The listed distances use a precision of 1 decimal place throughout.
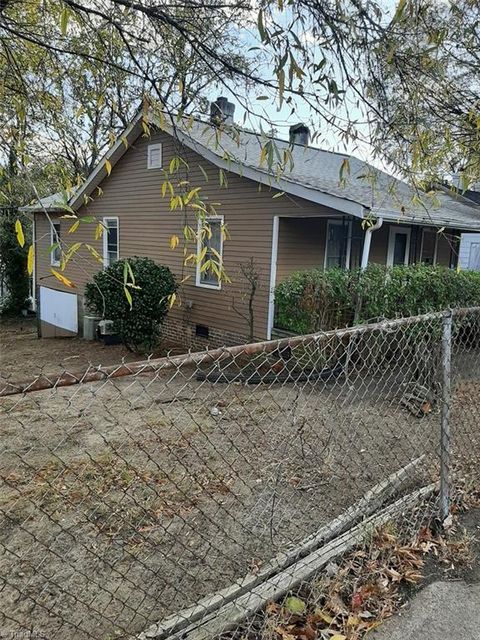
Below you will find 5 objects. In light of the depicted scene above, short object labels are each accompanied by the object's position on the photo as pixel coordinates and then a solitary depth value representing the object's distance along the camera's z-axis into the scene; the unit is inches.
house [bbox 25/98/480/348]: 332.5
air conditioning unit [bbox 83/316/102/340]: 480.1
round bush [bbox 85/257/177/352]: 368.5
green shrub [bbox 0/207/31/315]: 602.2
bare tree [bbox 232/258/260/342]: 347.3
